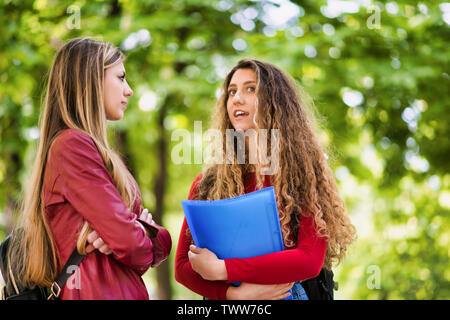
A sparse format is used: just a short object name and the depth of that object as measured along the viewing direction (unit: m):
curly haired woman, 3.24
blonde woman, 3.14
